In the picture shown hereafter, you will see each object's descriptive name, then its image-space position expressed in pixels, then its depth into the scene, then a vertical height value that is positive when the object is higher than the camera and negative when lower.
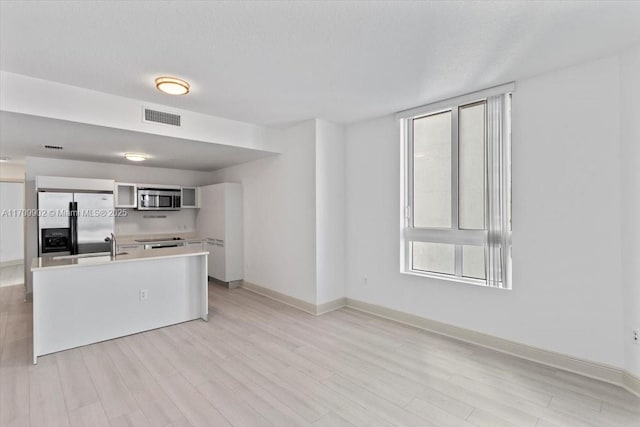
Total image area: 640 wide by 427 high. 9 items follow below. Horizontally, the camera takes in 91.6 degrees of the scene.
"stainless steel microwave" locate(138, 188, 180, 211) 5.86 +0.26
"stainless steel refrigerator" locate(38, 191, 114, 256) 4.78 -0.15
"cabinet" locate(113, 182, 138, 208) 5.76 +0.34
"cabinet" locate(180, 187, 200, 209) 6.51 +0.32
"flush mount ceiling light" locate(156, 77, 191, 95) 2.86 +1.19
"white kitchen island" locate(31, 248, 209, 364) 3.13 -0.94
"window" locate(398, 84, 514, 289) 3.11 +0.25
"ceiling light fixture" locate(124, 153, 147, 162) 4.77 +0.88
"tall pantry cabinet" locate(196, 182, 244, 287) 5.67 -0.39
